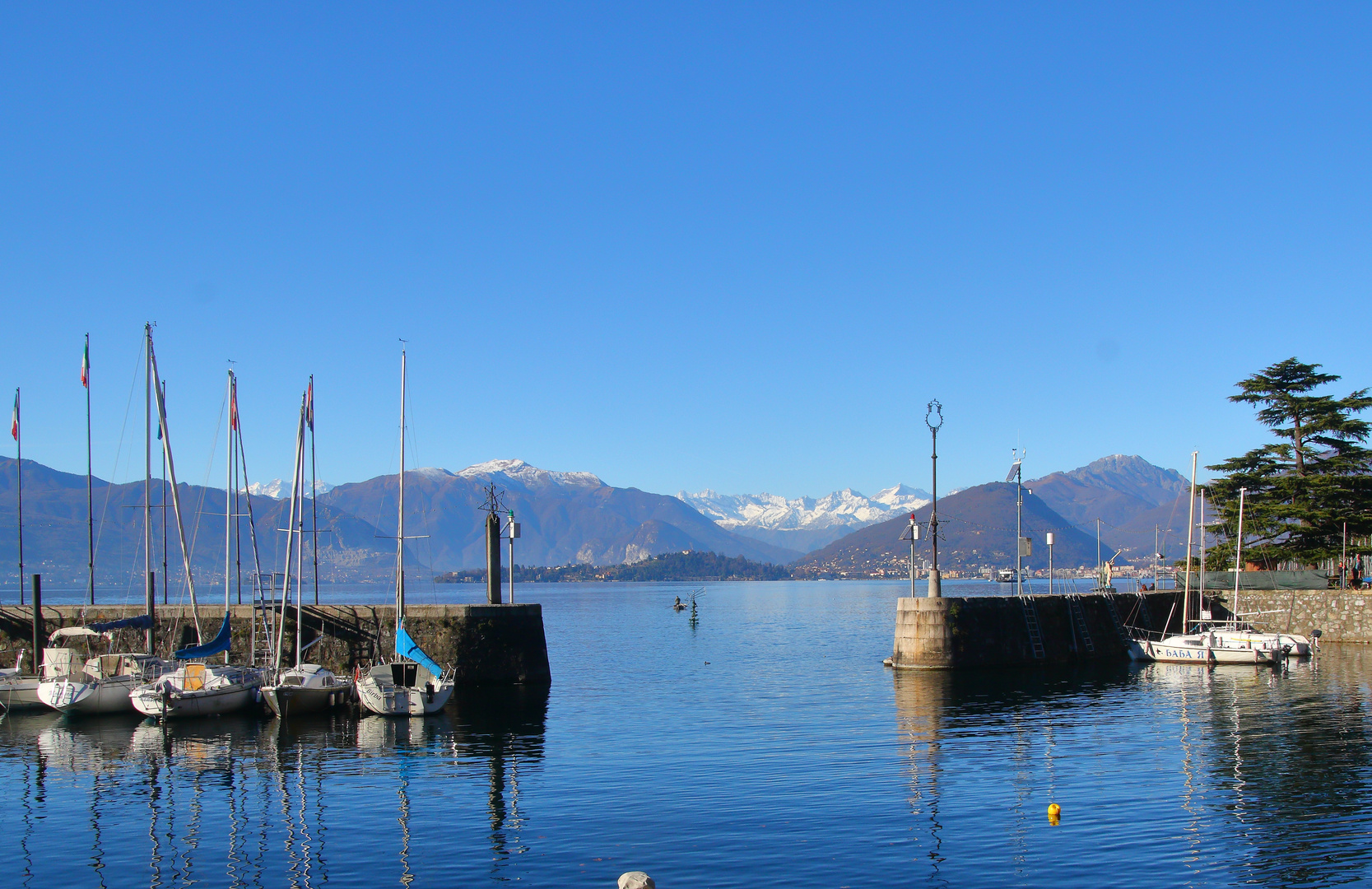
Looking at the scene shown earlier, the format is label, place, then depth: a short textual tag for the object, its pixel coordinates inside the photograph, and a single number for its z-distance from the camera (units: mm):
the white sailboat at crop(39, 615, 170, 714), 44438
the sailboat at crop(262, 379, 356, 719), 42719
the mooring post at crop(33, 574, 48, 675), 50812
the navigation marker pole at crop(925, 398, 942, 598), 51875
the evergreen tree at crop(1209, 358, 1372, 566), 74938
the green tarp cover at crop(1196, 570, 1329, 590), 69812
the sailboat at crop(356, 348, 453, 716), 42344
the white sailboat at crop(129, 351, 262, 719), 42406
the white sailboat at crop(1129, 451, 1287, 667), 58125
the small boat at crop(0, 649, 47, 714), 46125
